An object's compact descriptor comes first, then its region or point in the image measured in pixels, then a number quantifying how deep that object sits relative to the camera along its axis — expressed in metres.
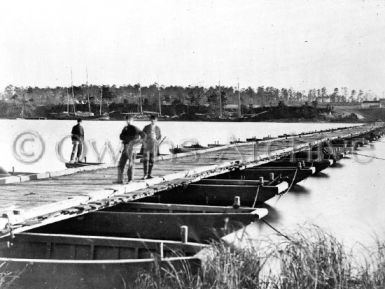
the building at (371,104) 157.25
